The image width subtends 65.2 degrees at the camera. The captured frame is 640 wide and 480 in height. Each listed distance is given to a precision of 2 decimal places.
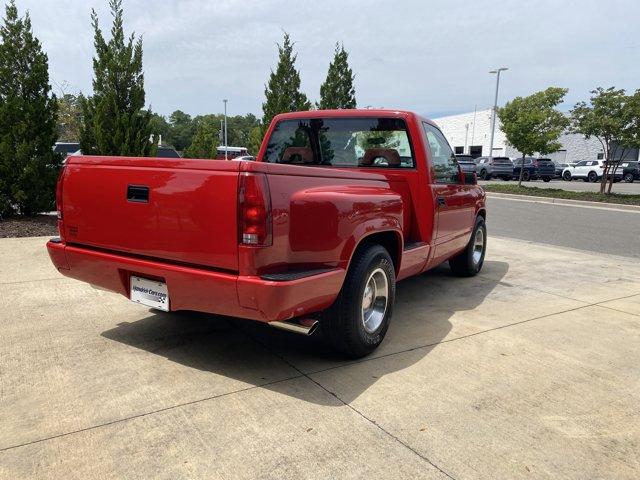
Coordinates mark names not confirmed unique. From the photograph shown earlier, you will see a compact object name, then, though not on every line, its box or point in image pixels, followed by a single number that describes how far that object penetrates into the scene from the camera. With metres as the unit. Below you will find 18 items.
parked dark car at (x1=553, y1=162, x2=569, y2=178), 39.28
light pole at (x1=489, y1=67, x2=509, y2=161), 39.23
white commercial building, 51.72
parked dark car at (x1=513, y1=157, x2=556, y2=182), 34.79
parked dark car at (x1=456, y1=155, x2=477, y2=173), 33.05
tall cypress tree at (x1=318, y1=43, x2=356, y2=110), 18.28
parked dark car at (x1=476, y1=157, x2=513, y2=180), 34.84
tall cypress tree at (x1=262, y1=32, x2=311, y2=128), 16.61
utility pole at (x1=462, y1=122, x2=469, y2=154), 55.89
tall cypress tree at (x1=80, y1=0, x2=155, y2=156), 9.78
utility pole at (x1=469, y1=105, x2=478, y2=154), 54.69
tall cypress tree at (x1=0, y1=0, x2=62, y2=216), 8.80
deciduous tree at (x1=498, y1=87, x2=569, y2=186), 22.78
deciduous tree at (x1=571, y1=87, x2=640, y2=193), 18.97
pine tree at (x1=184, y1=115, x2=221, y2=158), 34.88
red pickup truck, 2.86
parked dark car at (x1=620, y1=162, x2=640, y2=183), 37.00
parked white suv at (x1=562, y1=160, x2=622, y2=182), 36.16
